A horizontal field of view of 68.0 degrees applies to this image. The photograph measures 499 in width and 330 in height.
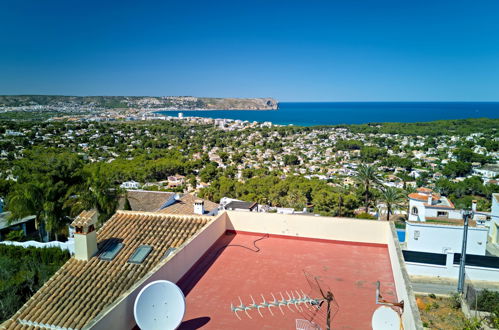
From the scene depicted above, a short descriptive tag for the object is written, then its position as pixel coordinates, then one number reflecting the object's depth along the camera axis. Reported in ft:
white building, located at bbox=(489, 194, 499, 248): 65.16
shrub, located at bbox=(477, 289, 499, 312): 41.23
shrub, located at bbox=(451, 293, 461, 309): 45.47
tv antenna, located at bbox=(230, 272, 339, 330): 15.17
